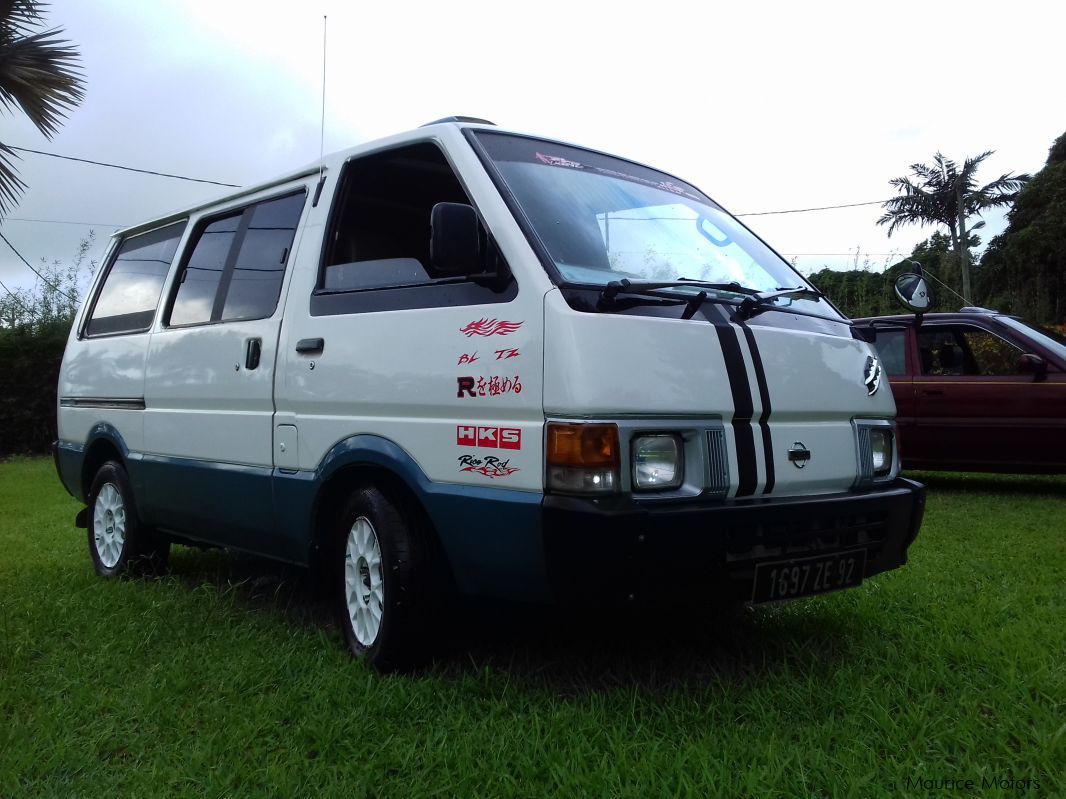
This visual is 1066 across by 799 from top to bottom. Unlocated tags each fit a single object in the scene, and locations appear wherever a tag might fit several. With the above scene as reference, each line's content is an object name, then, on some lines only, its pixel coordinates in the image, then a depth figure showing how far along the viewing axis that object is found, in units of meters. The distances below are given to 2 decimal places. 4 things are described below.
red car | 7.73
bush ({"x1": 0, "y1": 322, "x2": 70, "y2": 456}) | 15.02
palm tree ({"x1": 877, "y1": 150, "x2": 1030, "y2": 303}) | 34.09
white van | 2.88
